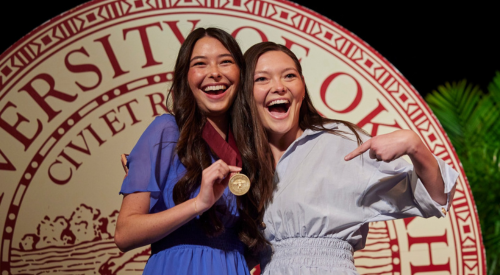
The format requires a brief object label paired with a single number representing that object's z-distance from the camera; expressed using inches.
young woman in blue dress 96.6
